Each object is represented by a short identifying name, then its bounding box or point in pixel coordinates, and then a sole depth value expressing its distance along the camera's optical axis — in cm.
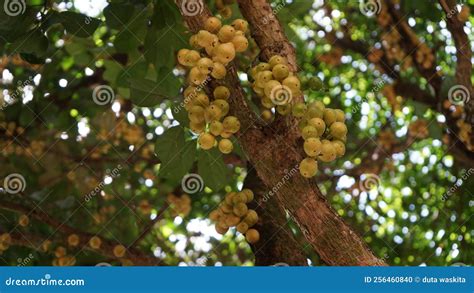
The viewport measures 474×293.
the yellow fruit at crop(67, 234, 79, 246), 294
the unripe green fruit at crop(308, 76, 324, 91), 214
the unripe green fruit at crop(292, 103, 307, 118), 188
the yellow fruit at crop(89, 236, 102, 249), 291
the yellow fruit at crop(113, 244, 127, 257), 288
